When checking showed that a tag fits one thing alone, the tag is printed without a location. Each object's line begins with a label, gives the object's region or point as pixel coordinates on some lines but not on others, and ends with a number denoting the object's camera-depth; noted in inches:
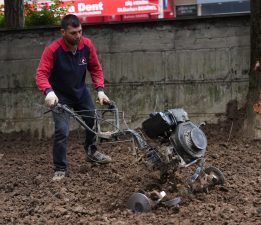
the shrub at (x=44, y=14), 402.6
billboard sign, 636.1
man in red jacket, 233.1
